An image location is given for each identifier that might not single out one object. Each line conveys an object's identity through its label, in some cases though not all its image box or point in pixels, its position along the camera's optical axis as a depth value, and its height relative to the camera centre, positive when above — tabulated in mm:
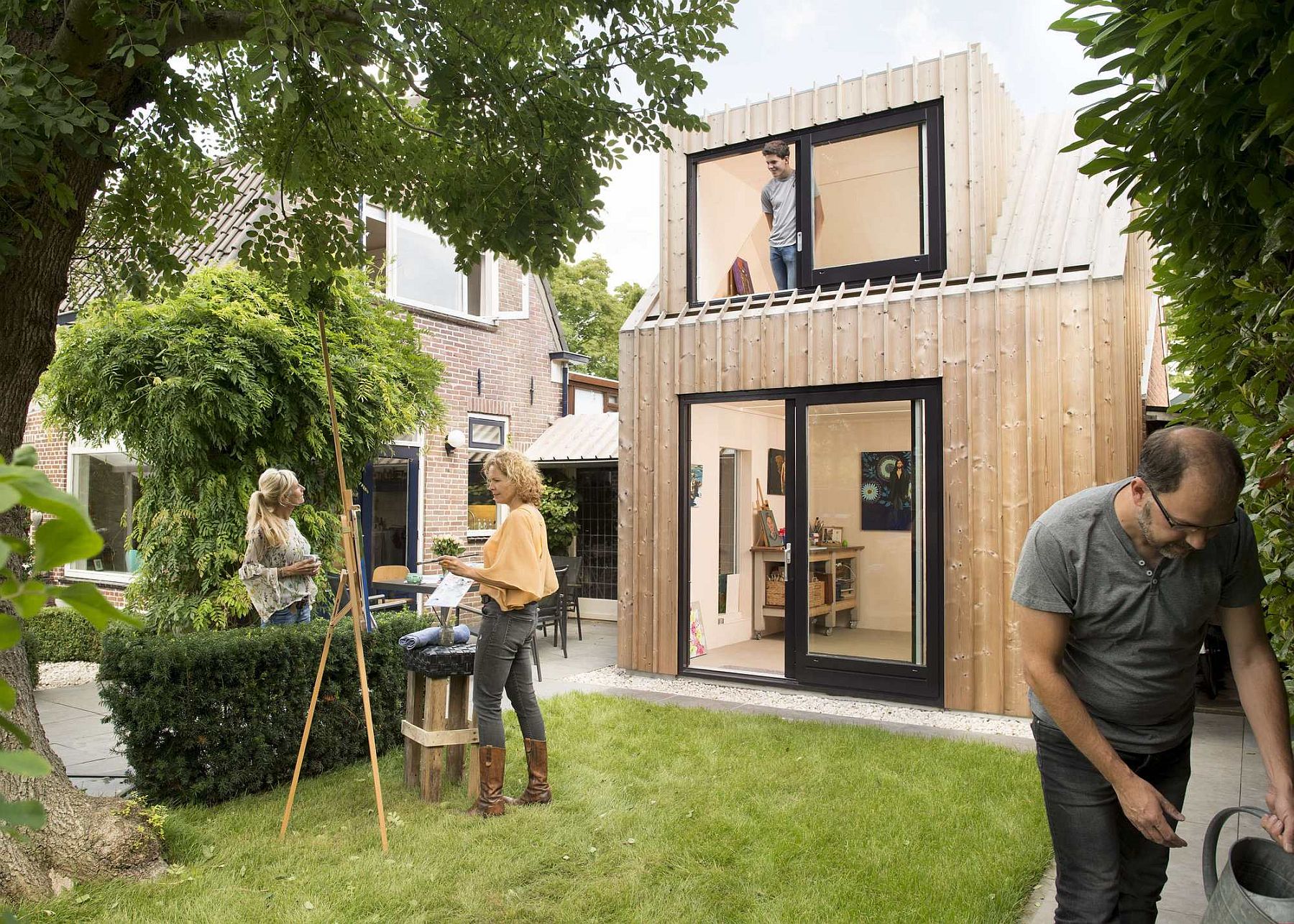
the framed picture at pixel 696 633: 8672 -1689
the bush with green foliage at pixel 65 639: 9914 -1949
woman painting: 4805 -862
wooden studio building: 6914 +712
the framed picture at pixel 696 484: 8797 -158
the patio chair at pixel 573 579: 11297 -1510
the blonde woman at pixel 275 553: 5988 -584
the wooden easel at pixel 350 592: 4418 -680
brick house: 11312 +630
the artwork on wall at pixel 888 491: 7512 -206
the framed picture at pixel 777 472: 8719 -41
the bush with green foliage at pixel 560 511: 12930 -636
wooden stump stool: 5043 -1482
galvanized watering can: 1914 -997
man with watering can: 2330 -560
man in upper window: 8438 +2569
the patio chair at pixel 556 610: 10109 -1700
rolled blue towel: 5219 -1037
